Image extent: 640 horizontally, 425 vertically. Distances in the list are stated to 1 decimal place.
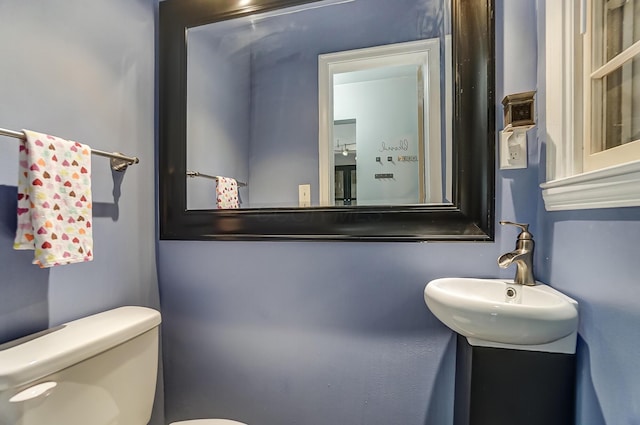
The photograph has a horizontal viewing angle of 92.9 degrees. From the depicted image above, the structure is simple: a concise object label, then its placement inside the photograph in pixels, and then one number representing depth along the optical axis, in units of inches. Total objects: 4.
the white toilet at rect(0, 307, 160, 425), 26.4
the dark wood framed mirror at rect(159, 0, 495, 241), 38.3
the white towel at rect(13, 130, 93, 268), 30.1
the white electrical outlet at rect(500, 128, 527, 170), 36.5
